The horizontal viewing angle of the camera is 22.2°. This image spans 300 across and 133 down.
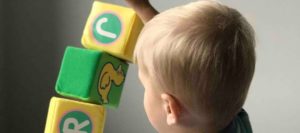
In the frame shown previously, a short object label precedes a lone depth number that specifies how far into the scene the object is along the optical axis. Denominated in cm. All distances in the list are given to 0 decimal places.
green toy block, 126
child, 107
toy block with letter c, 127
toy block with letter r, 129
